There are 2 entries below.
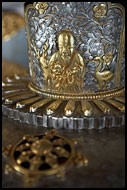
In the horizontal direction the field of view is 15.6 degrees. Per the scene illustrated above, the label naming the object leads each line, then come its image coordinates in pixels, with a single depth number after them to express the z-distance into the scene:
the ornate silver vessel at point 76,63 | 0.33
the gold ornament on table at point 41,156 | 0.29
